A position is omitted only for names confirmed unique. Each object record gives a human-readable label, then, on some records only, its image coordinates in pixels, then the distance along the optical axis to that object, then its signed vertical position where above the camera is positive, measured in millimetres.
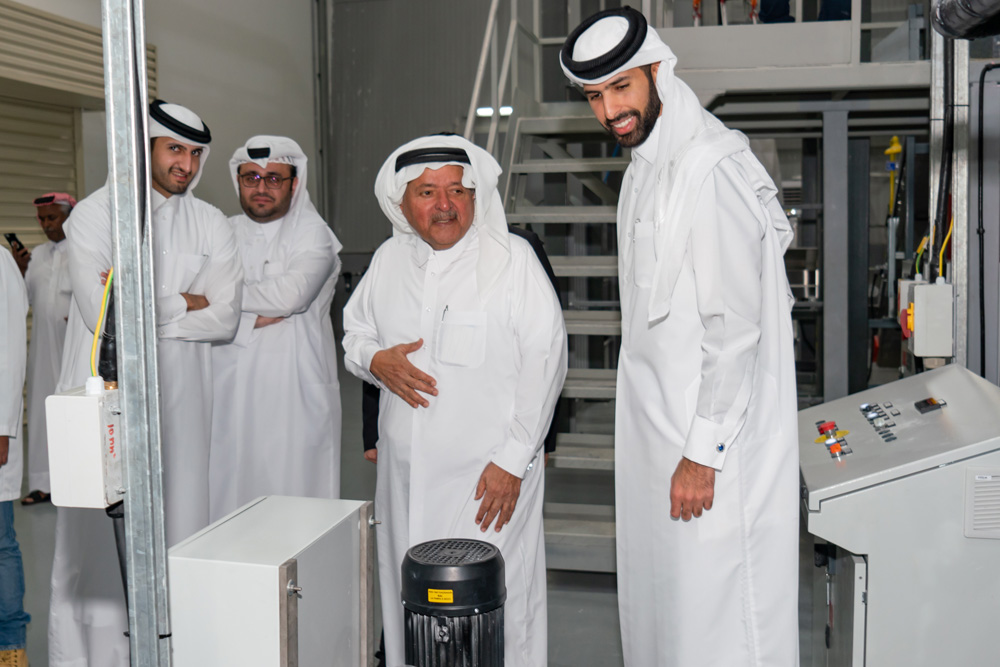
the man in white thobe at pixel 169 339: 2738 -133
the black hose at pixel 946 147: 2979 +467
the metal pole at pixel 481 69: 4346 +1189
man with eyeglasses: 3535 -254
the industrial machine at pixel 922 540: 2111 -608
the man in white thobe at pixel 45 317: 5141 -96
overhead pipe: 1969 +606
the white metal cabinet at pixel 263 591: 1395 -474
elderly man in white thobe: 2441 -240
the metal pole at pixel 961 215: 2967 +234
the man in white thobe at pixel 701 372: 1979 -187
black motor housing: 1604 -571
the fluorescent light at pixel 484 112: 4581 +931
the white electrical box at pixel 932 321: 2938 -114
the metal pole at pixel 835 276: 3957 +52
